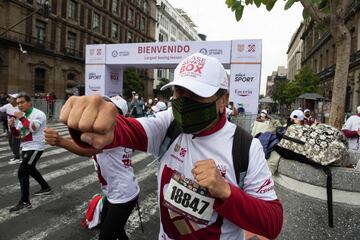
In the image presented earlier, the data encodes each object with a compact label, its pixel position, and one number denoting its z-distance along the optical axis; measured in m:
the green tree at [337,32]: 3.34
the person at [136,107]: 17.71
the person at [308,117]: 11.18
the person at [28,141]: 5.23
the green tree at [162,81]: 56.40
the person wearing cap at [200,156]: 1.35
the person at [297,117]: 7.32
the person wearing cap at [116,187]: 3.31
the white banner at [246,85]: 14.42
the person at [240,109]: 14.04
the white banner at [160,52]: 15.04
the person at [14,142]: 8.70
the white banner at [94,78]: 18.20
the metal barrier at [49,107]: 19.53
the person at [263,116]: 9.79
